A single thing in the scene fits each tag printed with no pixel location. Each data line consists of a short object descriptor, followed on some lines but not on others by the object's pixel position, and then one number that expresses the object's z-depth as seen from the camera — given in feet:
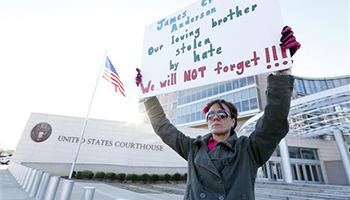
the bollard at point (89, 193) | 9.16
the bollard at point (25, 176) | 25.31
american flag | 21.90
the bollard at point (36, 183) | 18.78
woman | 3.88
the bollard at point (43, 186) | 16.52
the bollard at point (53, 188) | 14.12
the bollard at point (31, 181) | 20.85
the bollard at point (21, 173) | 28.53
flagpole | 36.68
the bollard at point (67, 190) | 11.48
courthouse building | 48.32
